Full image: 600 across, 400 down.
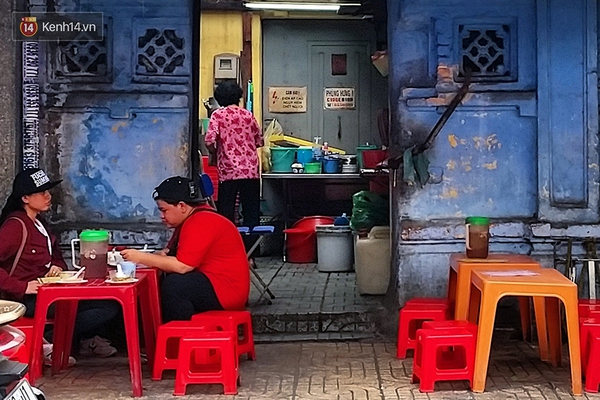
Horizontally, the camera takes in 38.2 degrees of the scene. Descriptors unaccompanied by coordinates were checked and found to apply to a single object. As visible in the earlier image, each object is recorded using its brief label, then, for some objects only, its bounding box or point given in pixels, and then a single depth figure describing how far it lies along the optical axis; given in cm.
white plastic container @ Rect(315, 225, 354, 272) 1009
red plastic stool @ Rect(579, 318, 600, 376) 532
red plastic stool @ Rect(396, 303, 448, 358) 607
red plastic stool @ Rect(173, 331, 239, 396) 519
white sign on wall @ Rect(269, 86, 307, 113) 1227
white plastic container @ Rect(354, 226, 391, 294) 802
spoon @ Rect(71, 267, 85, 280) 531
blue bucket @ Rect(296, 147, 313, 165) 1116
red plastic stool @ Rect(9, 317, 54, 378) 514
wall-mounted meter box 1195
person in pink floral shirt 869
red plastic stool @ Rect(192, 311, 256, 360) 565
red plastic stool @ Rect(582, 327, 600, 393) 520
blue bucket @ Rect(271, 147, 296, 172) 1116
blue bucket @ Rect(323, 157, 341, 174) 1112
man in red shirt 570
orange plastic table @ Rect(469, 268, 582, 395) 512
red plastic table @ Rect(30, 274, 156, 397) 508
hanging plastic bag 1132
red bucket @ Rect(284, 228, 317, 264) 1089
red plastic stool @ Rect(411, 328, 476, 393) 524
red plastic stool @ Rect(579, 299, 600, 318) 565
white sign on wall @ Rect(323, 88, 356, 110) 1231
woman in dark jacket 569
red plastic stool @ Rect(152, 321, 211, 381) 542
